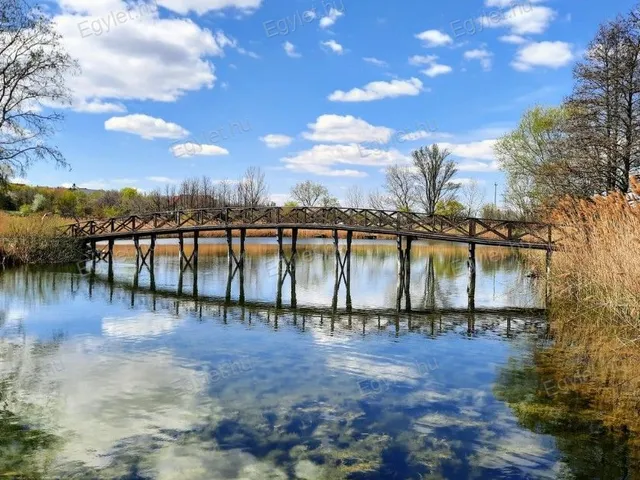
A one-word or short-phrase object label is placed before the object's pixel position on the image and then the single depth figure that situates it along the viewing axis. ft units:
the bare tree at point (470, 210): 243.11
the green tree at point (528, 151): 114.52
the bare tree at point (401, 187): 233.76
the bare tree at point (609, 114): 65.57
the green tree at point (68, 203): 210.79
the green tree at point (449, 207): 215.31
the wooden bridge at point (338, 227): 70.90
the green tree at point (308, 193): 290.97
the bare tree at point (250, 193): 258.37
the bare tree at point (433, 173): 220.23
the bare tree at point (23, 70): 77.71
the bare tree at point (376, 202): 257.22
